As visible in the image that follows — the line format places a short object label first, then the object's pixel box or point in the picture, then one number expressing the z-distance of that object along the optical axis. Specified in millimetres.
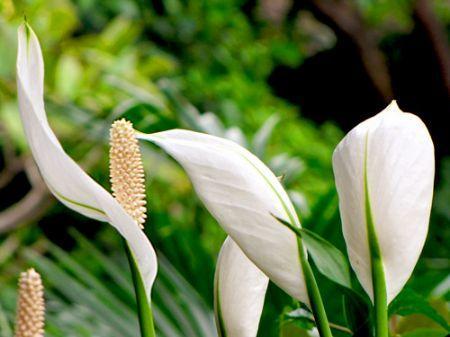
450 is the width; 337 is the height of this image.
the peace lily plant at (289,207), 1832
